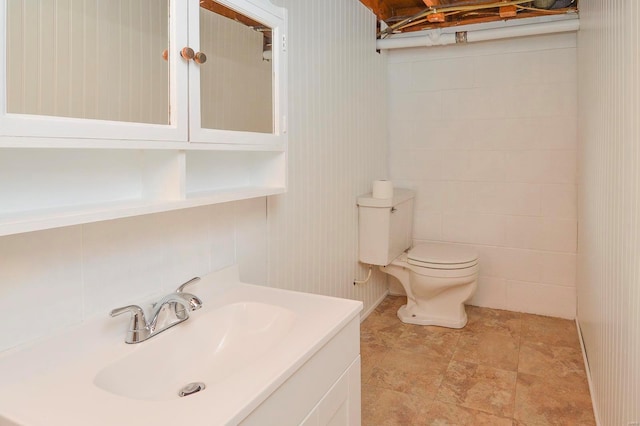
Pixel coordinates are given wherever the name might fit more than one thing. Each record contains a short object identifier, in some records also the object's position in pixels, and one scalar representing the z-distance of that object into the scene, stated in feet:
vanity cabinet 3.34
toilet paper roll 9.59
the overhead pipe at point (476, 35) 9.31
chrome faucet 3.98
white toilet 9.41
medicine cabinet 2.93
